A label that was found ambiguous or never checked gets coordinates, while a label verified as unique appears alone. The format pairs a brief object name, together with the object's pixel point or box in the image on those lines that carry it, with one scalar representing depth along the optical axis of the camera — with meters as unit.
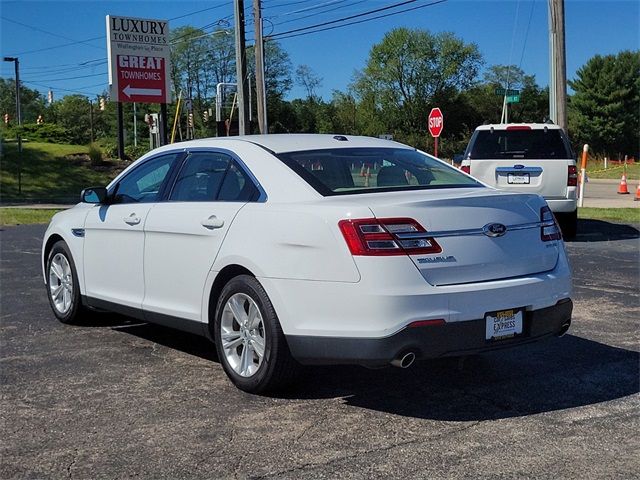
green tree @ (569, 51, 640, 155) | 76.19
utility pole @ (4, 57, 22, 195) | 65.27
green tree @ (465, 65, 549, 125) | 89.06
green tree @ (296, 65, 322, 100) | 88.62
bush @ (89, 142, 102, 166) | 37.09
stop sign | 23.83
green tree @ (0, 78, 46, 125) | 100.50
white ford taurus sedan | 4.18
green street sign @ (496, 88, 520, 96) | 24.42
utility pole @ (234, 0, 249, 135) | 28.25
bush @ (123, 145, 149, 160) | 42.79
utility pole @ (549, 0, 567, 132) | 18.94
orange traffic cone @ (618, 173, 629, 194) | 27.75
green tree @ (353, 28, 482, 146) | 92.00
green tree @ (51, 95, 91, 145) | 91.31
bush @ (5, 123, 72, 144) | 52.30
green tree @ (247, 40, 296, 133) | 85.88
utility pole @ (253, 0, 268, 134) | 29.17
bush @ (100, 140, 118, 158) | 40.38
